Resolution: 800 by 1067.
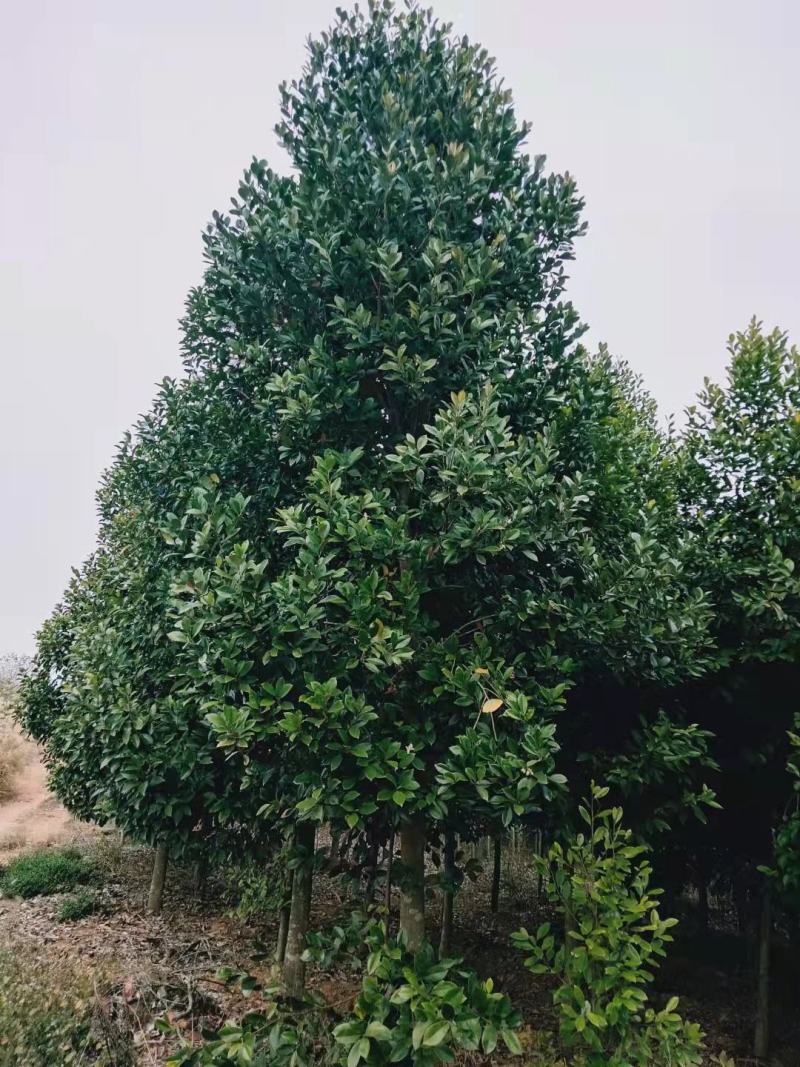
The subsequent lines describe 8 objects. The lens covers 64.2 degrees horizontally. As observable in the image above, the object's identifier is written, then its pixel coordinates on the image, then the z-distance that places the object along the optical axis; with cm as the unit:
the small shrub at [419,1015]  312
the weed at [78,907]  856
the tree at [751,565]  555
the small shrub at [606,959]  329
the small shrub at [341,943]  384
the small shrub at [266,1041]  324
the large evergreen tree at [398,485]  385
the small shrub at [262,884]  648
